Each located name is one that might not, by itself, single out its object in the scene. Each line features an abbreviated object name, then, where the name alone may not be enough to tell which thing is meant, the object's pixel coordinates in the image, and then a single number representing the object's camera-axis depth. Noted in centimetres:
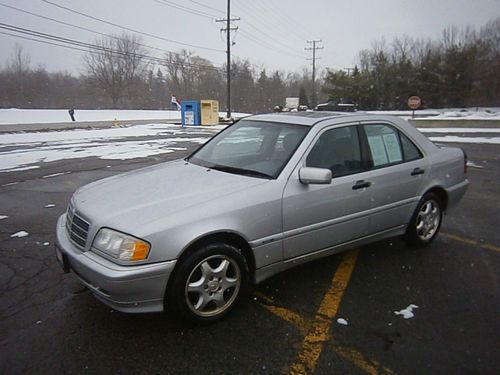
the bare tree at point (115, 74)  7044
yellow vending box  2909
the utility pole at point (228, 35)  3384
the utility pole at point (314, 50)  7131
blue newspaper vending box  2888
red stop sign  2531
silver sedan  247
